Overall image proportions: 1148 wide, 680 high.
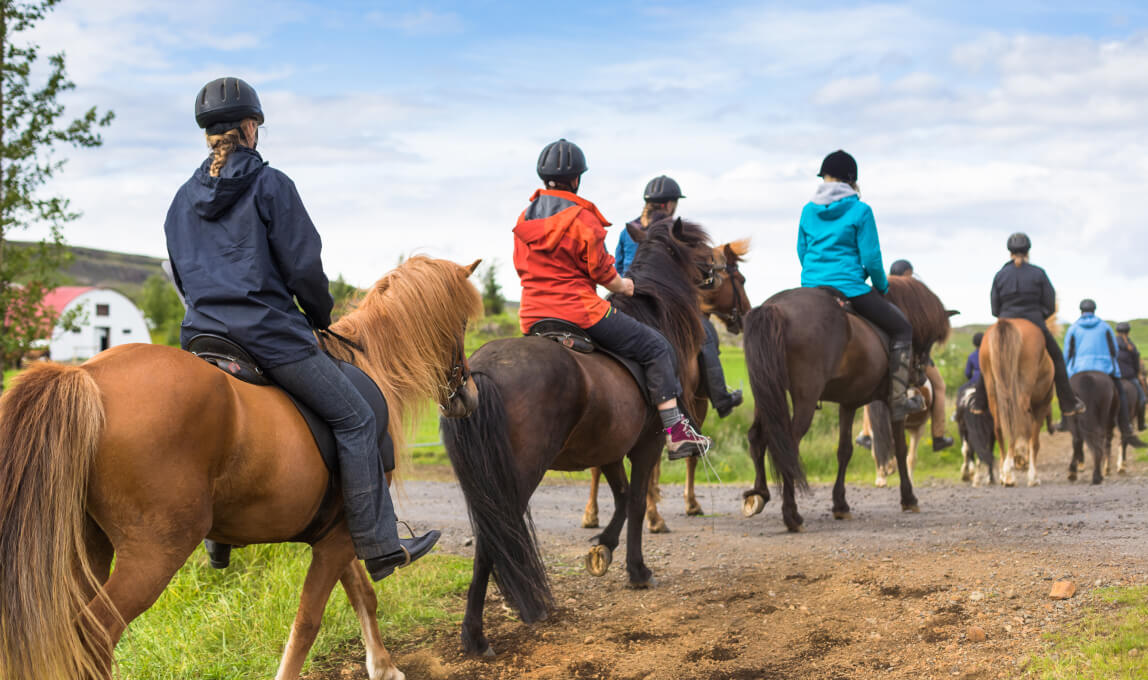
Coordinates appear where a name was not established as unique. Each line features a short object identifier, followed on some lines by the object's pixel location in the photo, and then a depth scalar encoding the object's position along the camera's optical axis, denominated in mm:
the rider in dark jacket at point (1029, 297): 12000
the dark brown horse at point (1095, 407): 13547
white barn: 64156
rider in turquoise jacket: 8648
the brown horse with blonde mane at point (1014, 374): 11797
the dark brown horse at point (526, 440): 5305
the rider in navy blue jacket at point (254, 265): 3777
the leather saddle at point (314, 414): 3797
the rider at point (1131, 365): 16984
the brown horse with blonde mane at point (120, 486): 3102
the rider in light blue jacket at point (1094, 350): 14078
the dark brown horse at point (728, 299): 8961
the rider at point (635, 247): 8289
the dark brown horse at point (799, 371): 8211
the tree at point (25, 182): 11898
